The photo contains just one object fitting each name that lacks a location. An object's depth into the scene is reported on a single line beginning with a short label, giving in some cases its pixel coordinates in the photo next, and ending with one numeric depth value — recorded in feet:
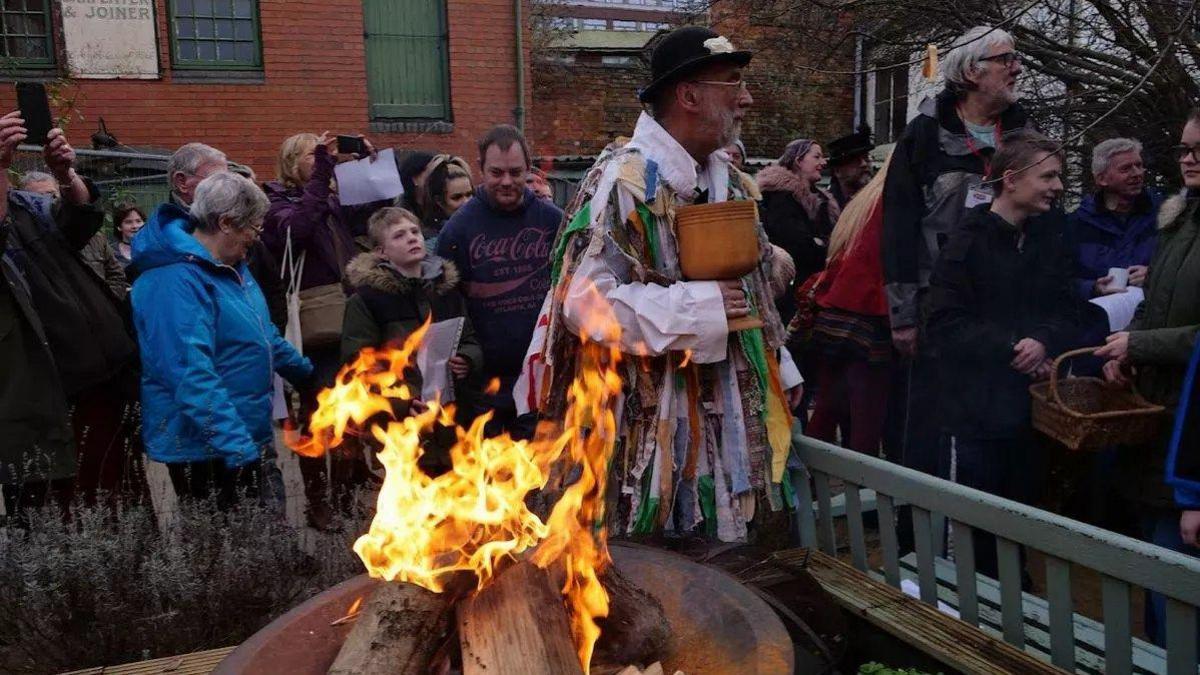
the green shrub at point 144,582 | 10.33
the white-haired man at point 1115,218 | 15.38
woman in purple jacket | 15.96
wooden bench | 7.58
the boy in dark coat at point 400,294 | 14.05
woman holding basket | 10.32
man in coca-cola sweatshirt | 14.71
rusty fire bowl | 6.30
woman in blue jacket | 11.64
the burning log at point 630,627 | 6.93
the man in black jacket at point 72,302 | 12.53
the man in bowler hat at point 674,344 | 9.06
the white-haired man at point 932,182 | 13.73
